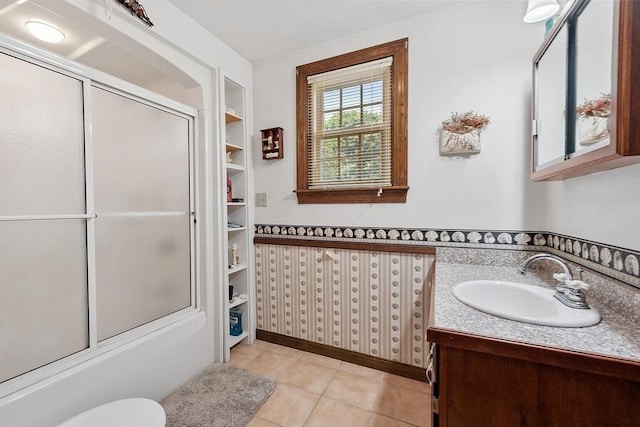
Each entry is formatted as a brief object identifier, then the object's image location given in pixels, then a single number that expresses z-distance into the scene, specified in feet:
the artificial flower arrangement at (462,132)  5.56
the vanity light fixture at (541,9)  4.21
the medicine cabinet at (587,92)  2.27
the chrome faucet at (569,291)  3.20
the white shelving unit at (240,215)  7.73
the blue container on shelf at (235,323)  7.77
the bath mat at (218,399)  4.90
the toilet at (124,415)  3.75
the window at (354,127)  6.32
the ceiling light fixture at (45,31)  5.75
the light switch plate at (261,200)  8.02
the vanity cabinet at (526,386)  2.22
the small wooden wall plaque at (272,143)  7.55
